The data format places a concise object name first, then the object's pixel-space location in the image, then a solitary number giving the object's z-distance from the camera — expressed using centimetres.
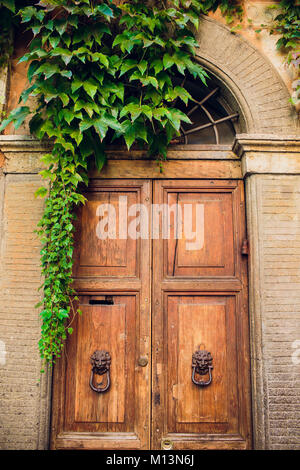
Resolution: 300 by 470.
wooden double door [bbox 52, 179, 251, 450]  294
